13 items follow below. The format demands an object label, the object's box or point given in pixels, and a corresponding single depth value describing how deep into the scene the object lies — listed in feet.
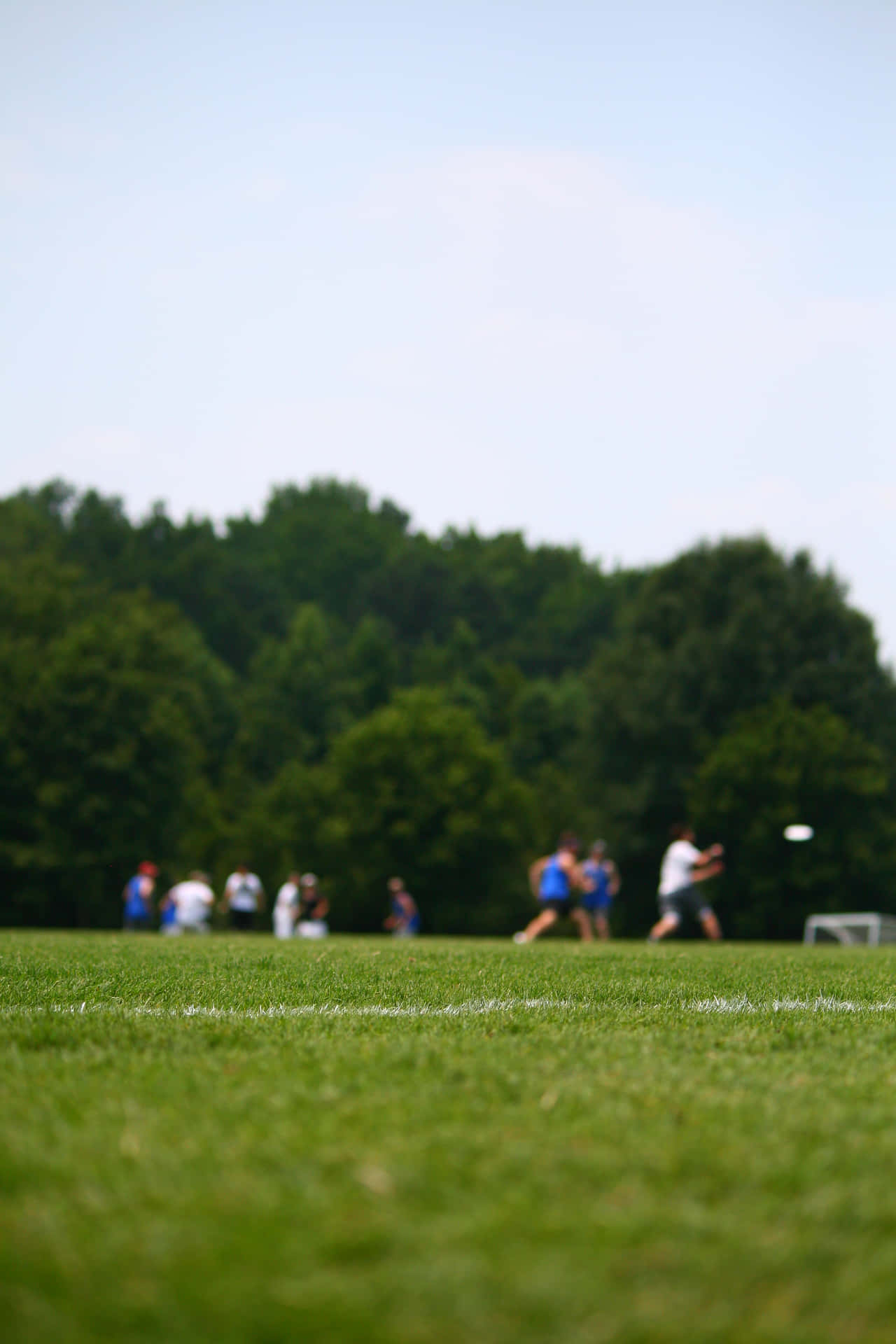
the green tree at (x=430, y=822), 219.61
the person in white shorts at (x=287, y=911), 129.49
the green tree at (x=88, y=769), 195.11
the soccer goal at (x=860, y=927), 134.21
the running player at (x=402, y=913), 128.06
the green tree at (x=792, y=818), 183.93
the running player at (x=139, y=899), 119.44
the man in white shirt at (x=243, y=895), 109.29
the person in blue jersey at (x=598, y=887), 107.65
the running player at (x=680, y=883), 86.79
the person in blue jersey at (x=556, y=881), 88.74
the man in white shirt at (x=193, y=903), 109.50
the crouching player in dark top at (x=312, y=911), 130.41
